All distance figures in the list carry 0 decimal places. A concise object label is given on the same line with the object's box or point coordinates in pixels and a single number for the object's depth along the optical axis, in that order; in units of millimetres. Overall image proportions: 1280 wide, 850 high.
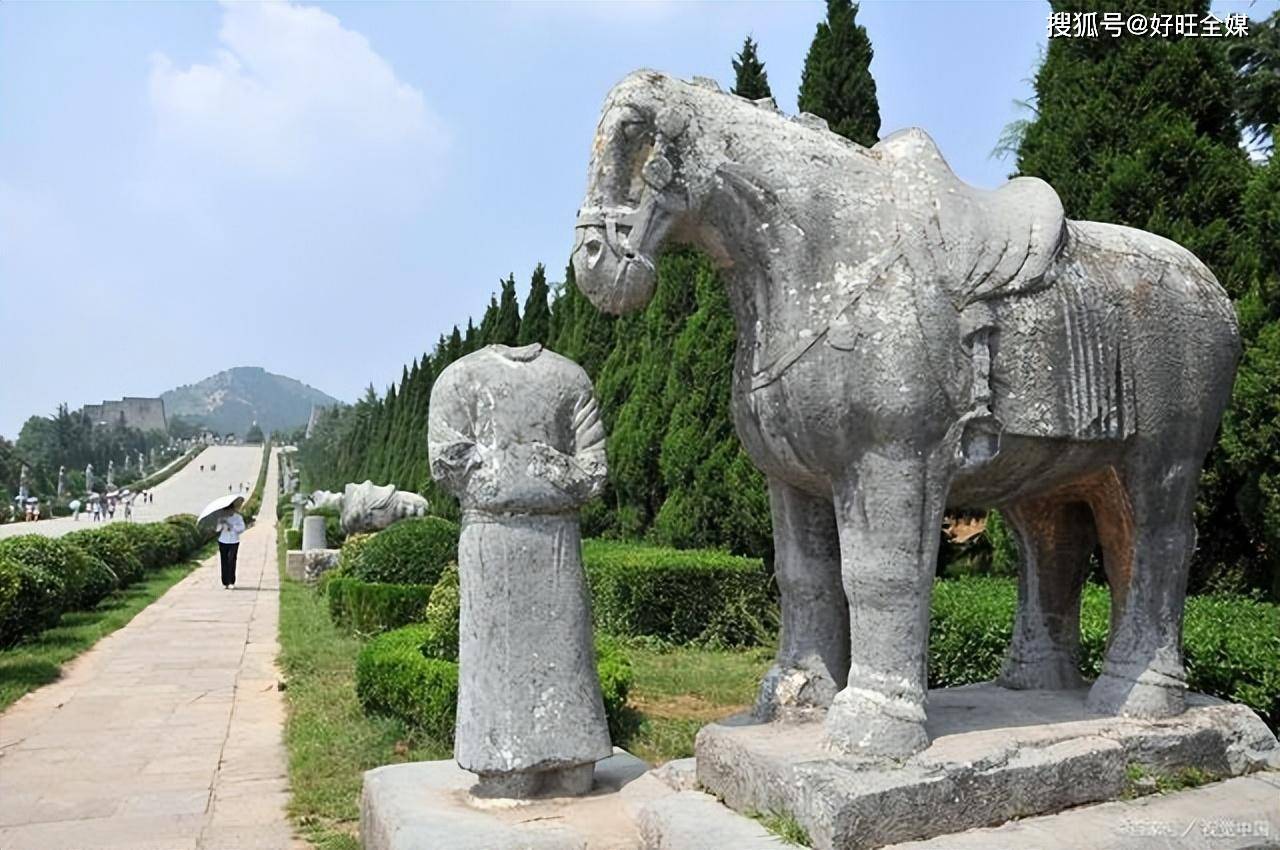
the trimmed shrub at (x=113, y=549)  17734
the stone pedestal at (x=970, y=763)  3000
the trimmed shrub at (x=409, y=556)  12484
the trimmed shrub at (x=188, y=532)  28297
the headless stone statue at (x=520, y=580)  3693
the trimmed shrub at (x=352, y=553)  13625
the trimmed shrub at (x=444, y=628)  7645
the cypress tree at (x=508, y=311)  28906
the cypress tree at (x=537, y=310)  26266
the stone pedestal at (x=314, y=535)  22188
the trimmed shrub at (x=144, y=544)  21547
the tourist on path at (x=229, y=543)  20016
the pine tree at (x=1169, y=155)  8125
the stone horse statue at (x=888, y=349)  3258
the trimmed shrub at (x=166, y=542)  24275
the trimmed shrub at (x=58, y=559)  13055
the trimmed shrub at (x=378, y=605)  11422
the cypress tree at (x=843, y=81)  12000
